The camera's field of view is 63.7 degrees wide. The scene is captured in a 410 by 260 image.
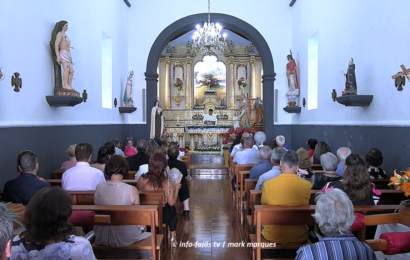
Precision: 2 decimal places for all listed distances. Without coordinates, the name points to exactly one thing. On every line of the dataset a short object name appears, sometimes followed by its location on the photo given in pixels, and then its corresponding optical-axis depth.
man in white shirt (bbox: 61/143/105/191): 3.49
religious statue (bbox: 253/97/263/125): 11.02
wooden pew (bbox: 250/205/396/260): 2.53
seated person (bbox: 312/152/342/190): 3.43
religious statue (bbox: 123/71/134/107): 9.31
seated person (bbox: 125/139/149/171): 4.94
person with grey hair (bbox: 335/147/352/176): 3.97
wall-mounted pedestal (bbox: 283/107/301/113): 8.99
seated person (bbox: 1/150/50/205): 2.82
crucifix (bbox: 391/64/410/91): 4.12
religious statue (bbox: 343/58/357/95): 5.21
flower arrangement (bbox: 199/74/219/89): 14.40
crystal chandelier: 8.28
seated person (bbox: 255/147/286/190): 3.62
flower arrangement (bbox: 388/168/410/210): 2.25
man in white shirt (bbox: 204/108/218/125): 12.78
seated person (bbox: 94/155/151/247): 2.83
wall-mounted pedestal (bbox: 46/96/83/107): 5.07
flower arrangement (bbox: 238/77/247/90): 14.03
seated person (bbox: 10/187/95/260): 1.58
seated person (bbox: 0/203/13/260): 1.16
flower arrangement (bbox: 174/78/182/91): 14.07
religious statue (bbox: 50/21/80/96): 5.07
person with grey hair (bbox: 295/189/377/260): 1.69
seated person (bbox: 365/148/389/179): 3.61
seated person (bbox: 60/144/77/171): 4.72
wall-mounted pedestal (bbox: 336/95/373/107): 4.95
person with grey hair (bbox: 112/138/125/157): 6.41
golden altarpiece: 14.11
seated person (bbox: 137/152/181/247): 3.44
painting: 14.50
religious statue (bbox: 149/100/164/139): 9.40
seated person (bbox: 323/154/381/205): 2.63
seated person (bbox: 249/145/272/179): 4.30
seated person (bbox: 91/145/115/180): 4.43
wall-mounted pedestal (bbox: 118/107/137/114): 9.16
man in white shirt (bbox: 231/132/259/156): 6.83
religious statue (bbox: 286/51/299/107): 9.02
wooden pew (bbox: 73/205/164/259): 2.54
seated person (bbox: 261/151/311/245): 2.83
